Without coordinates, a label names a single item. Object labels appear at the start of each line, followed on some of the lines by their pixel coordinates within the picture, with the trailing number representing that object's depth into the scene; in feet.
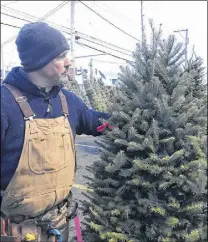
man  6.84
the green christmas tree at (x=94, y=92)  56.51
